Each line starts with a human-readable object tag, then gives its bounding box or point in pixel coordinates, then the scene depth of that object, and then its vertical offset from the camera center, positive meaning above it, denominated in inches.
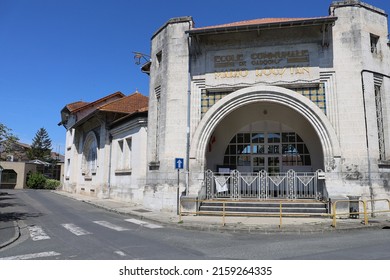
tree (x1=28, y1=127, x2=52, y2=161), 2588.6 +297.9
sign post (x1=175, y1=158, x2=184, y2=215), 517.7 +30.5
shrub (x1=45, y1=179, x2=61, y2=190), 1577.3 -9.0
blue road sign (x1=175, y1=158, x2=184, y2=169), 517.7 +32.3
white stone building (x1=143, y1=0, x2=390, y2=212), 517.3 +158.4
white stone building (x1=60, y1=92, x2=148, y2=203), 727.7 +94.5
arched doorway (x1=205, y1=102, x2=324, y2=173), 666.8 +89.5
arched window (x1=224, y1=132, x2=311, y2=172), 676.1 +69.5
